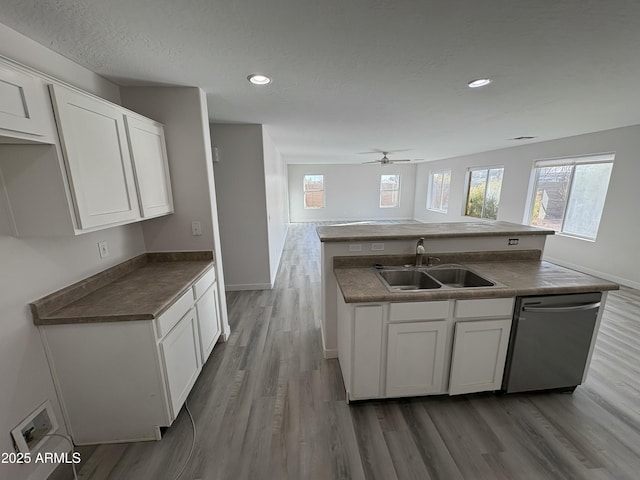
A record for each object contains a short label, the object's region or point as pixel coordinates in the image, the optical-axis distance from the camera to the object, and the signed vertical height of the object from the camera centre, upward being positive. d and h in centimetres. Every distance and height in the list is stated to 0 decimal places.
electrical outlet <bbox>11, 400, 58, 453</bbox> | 132 -129
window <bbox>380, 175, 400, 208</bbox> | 1028 -13
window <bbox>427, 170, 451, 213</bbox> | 844 -12
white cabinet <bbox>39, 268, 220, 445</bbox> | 149 -110
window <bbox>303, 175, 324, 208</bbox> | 994 -11
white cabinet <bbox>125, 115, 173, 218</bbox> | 185 +18
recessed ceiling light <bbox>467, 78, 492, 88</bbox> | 199 +81
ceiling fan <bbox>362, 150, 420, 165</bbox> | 627 +87
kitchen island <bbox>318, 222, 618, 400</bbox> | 171 -93
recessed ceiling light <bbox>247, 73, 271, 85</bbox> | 186 +80
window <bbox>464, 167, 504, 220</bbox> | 630 -12
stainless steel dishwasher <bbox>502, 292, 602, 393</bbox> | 177 -108
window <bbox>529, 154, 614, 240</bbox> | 421 -12
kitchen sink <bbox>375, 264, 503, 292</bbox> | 214 -73
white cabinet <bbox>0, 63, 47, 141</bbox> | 109 +37
